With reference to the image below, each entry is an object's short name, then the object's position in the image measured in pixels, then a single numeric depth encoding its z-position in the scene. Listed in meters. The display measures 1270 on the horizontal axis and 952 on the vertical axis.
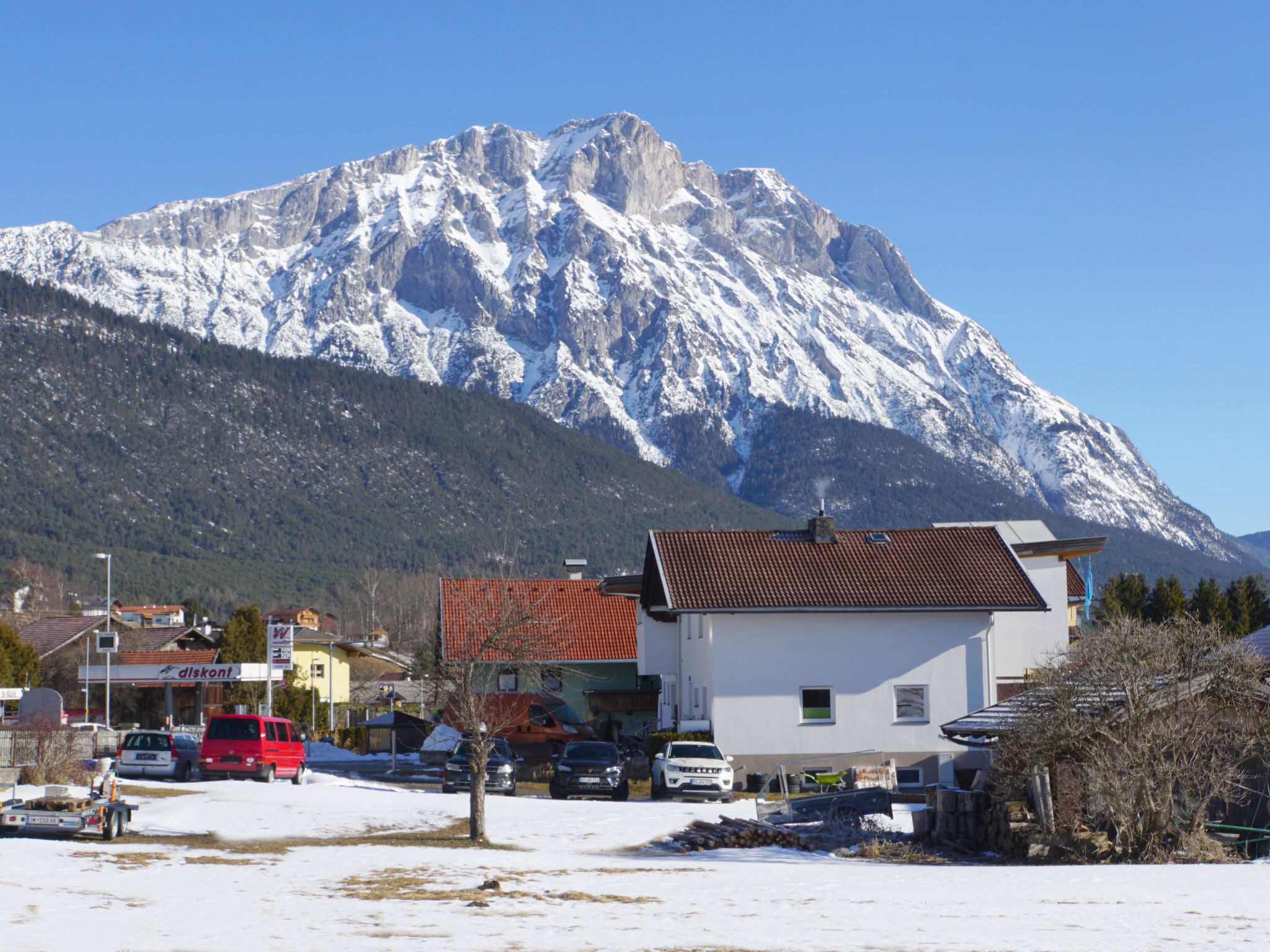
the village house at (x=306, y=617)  121.88
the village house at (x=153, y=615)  107.12
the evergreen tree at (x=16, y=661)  60.16
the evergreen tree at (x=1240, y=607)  73.56
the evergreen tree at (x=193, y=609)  122.98
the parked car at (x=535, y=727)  40.81
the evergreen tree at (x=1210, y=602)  74.31
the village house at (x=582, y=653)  52.91
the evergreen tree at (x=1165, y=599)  77.94
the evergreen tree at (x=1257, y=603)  75.75
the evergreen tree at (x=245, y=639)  79.50
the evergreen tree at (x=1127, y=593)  82.94
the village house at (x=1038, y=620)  42.09
